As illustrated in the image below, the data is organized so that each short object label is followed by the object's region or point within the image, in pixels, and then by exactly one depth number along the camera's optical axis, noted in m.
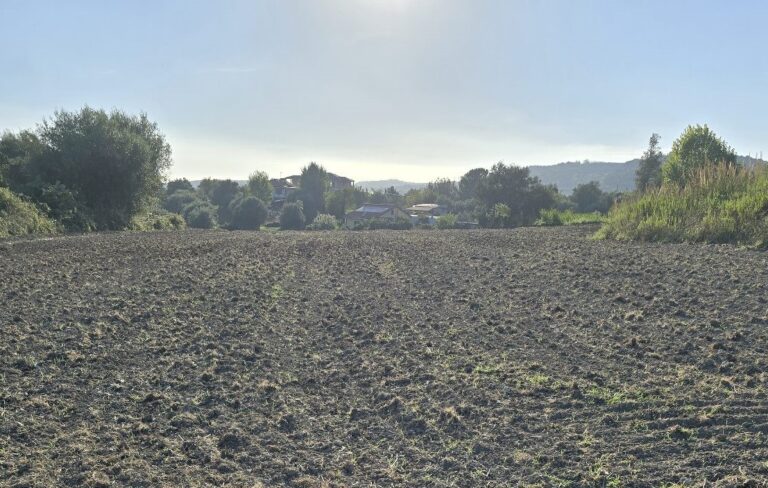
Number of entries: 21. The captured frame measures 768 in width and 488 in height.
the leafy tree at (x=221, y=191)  85.78
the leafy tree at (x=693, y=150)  28.27
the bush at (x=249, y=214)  60.25
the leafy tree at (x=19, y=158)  22.75
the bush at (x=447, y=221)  48.57
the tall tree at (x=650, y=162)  64.00
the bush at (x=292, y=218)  60.81
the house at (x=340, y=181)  149.25
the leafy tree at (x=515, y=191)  58.19
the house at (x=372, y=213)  79.25
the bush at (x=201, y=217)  53.38
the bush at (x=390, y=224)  48.66
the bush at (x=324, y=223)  54.33
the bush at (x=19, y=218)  18.20
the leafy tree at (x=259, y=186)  88.50
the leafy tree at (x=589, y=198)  63.85
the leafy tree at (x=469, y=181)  119.94
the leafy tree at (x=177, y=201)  68.31
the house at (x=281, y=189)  93.38
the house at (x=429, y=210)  90.04
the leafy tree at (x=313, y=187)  92.75
